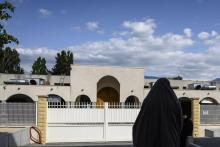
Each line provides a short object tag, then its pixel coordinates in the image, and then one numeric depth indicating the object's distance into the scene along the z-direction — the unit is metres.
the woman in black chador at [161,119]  2.85
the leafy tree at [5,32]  10.25
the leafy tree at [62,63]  56.57
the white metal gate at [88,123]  13.47
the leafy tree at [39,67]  54.99
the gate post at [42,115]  13.39
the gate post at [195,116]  15.06
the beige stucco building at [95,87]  26.69
